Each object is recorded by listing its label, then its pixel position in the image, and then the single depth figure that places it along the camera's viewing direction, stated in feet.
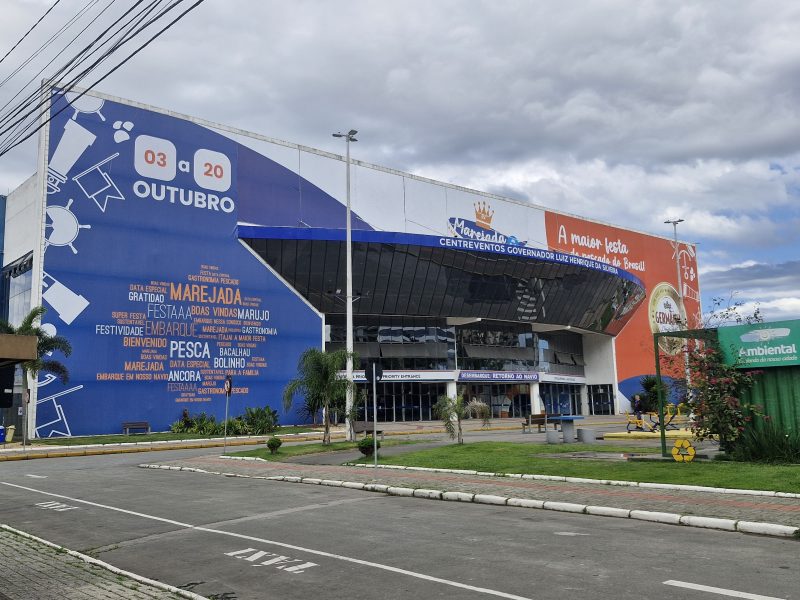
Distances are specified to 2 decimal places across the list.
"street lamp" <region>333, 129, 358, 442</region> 93.71
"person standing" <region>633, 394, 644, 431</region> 110.32
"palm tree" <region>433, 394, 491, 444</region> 80.07
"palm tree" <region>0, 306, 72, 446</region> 112.37
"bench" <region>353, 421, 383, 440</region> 100.01
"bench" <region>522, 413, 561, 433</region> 114.69
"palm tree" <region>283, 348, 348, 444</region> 90.84
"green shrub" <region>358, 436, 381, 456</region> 70.13
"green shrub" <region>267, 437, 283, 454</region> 77.20
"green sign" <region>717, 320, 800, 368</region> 49.26
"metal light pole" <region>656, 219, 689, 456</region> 53.78
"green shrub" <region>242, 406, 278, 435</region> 135.61
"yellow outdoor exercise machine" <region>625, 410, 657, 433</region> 105.88
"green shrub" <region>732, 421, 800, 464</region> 48.52
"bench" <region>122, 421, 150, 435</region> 133.90
